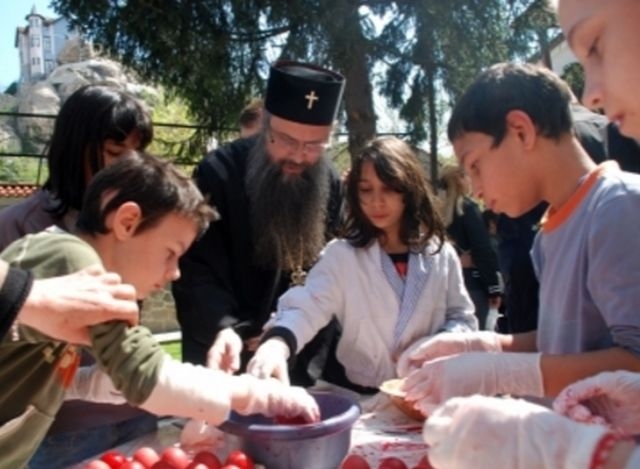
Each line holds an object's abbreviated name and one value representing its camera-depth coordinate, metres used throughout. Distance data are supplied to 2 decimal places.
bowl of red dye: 1.57
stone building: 47.58
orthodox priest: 2.73
